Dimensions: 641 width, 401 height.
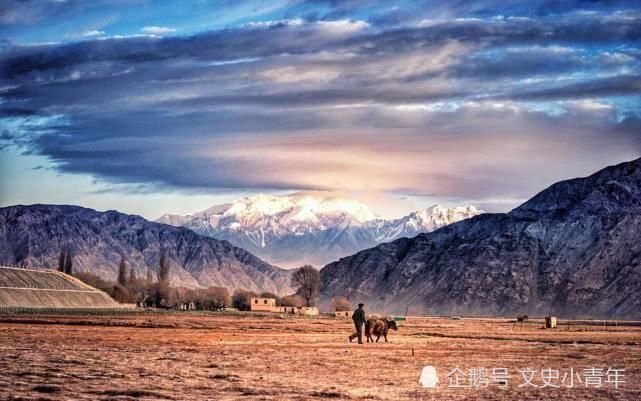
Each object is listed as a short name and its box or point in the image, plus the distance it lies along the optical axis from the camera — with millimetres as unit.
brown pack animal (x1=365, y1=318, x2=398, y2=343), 49438
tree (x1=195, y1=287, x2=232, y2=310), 192212
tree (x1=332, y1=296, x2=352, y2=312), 194750
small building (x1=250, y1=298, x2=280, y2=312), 177375
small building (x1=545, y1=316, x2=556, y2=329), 100400
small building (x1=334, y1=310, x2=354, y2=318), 160212
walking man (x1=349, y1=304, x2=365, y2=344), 47969
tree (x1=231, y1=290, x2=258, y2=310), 188200
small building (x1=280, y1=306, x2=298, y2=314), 166325
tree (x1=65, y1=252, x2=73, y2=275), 194962
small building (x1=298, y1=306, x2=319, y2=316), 164625
